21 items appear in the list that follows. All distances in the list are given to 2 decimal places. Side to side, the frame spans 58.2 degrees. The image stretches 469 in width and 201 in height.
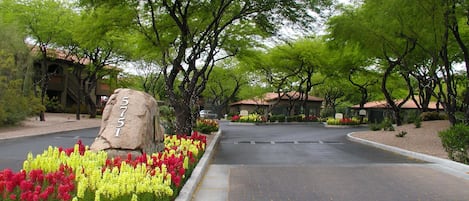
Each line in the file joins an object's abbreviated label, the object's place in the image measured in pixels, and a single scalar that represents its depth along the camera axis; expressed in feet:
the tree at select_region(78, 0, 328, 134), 53.06
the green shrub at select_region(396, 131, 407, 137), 61.70
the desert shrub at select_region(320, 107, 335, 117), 147.89
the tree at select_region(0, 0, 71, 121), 85.40
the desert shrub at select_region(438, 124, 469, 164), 35.32
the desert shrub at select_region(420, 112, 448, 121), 89.44
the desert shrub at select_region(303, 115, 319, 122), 133.80
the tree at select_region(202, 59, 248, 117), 150.20
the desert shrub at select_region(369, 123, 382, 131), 78.64
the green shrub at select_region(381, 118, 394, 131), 74.13
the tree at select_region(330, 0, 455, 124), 50.08
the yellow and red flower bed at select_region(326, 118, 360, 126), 112.68
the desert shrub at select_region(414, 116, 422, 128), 73.82
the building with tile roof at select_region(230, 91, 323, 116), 177.61
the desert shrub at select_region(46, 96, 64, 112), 122.51
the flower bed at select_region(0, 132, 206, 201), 15.48
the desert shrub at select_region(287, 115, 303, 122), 129.39
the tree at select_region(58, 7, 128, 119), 56.08
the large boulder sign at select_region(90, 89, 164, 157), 28.37
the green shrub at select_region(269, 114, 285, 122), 125.68
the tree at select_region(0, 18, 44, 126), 68.33
